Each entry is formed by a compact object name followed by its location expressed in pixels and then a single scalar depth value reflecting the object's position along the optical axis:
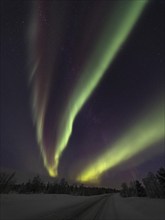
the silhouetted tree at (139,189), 65.75
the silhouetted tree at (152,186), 42.20
